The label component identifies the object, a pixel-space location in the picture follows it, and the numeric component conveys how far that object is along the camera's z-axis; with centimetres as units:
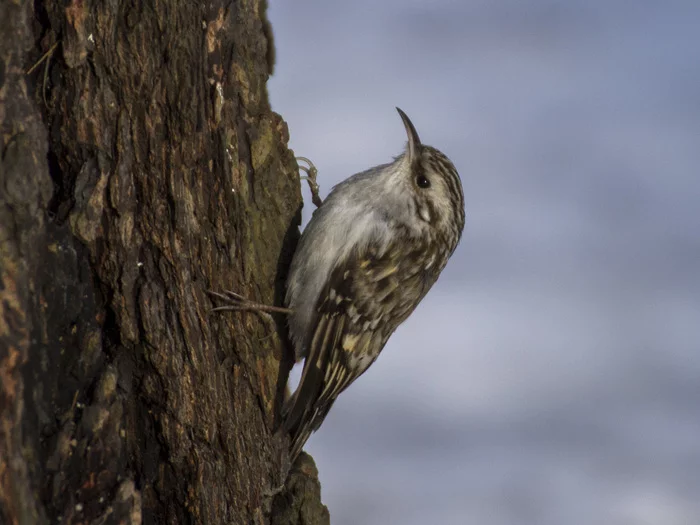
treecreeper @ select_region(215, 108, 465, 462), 442
